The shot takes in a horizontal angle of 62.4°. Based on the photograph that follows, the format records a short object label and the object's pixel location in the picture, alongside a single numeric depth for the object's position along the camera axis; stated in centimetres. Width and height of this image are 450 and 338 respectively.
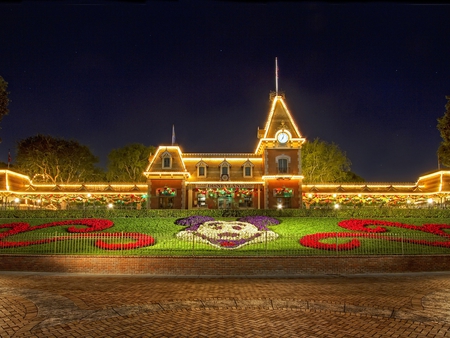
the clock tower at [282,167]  4072
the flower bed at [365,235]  2020
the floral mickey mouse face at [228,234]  2201
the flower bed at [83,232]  2030
